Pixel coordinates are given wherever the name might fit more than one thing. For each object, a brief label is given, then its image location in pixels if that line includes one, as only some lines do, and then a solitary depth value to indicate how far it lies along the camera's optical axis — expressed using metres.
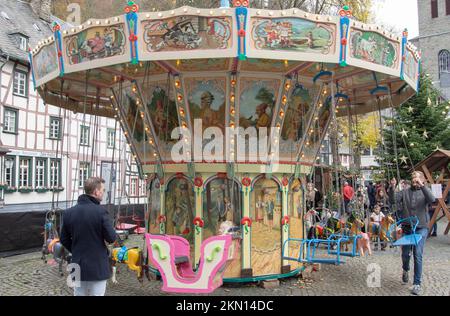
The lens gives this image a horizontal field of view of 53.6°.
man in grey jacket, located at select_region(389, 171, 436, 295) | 7.32
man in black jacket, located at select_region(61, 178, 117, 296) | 4.71
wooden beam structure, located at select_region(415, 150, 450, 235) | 13.93
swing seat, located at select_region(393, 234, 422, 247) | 7.15
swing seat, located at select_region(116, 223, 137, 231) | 13.08
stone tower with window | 47.31
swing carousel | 6.39
